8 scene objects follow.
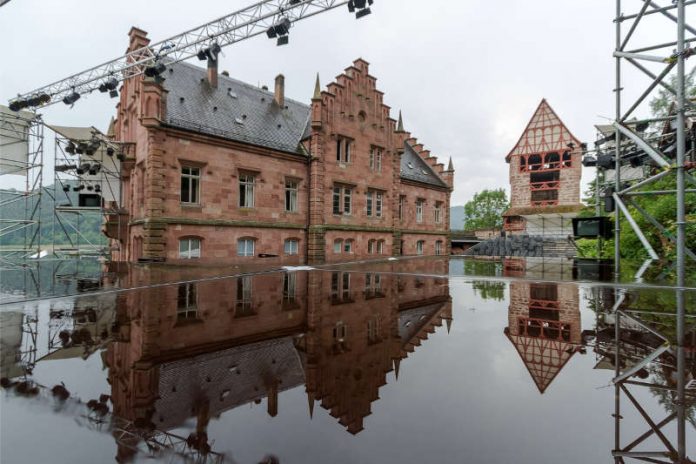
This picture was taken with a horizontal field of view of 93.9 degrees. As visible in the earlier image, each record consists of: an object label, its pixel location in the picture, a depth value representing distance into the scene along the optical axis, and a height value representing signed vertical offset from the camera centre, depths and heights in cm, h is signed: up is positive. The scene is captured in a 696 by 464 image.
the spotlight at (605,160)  1459 +353
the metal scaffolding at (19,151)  1927 +494
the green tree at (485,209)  6600 +586
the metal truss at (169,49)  1341 +877
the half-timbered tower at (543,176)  3780 +767
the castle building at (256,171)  1552 +366
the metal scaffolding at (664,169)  211 +157
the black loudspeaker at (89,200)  2081 +213
